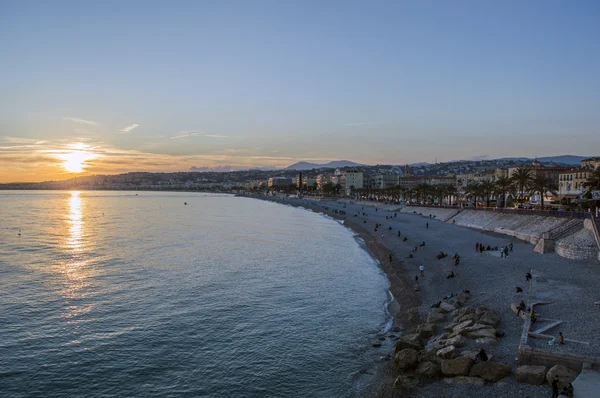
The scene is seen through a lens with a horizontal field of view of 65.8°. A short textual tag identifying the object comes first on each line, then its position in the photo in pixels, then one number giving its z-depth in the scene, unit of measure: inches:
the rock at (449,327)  714.7
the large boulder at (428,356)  596.4
